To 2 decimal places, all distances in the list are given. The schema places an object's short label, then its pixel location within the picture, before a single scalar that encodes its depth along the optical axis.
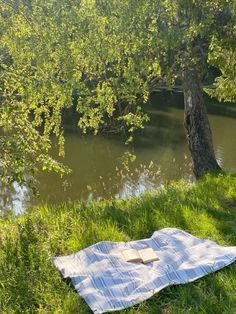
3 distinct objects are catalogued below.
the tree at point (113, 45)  5.96
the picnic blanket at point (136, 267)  3.43
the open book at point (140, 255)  3.92
